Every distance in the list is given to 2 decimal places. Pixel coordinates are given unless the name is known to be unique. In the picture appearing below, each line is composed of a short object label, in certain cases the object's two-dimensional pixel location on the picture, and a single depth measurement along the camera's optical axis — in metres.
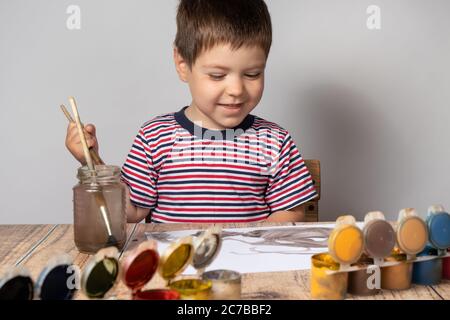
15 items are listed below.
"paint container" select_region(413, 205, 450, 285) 0.71
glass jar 0.86
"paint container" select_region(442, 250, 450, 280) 0.73
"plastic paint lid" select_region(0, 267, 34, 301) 0.53
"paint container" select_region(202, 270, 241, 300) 0.61
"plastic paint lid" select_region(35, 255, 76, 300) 0.58
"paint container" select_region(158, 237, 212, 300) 0.61
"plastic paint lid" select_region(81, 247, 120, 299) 0.56
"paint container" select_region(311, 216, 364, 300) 0.64
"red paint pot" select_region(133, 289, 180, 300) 0.58
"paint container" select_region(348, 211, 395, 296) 0.67
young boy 1.25
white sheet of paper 0.79
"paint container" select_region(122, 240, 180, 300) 0.58
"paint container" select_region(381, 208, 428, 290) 0.69
